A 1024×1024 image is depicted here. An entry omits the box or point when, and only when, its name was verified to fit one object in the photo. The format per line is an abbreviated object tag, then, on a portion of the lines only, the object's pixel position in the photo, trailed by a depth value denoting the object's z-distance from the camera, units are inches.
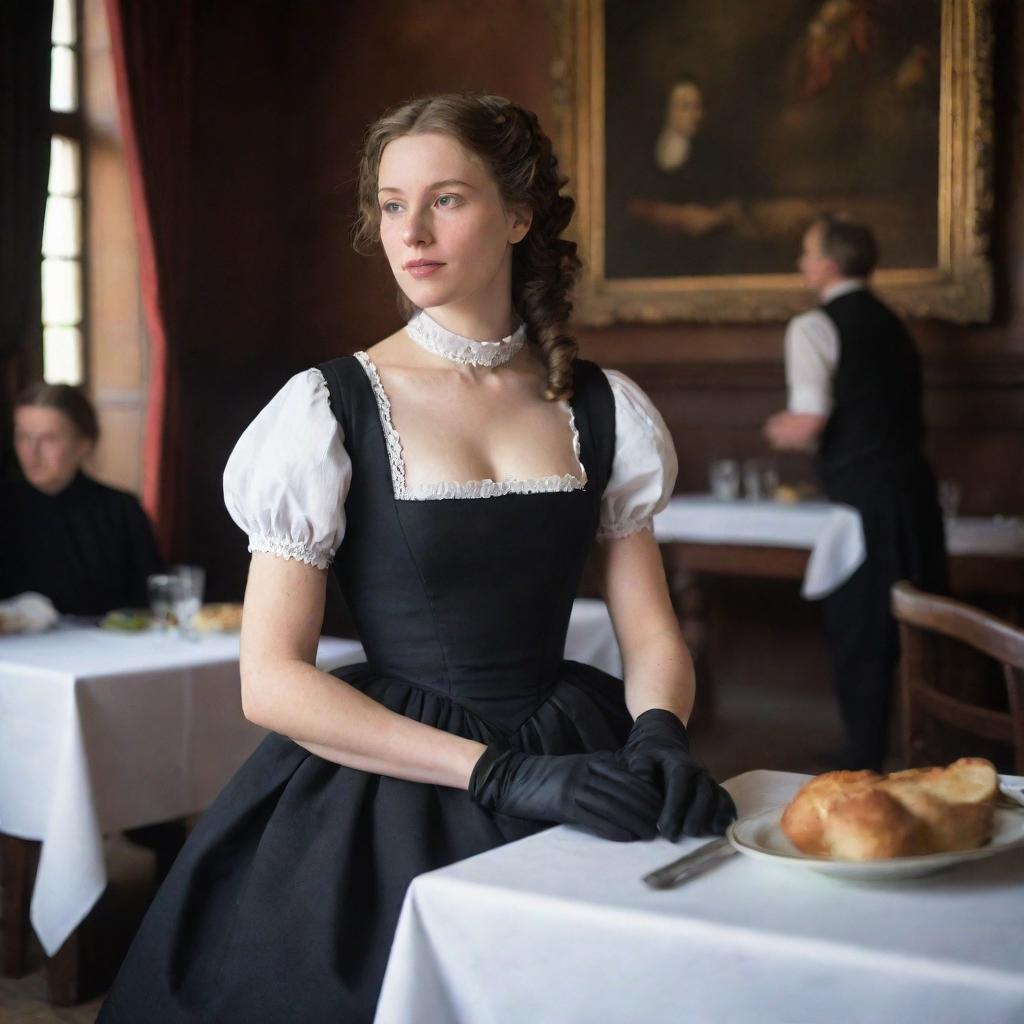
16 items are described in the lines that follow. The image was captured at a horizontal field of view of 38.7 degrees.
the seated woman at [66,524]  147.3
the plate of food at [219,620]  126.6
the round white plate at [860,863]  42.6
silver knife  43.9
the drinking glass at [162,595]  126.3
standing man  171.5
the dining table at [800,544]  175.5
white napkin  127.0
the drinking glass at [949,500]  194.2
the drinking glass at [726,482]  208.1
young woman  54.6
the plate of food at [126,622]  128.8
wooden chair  70.6
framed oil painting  198.2
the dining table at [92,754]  105.0
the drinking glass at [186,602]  125.1
